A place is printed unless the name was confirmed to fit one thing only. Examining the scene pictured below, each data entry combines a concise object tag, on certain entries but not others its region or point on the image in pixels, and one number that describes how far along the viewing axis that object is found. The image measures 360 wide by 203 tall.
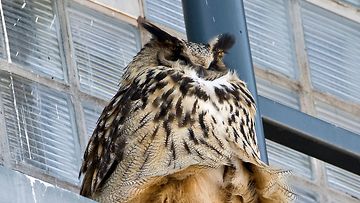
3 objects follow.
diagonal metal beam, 6.98
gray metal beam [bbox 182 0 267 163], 6.78
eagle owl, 6.26
